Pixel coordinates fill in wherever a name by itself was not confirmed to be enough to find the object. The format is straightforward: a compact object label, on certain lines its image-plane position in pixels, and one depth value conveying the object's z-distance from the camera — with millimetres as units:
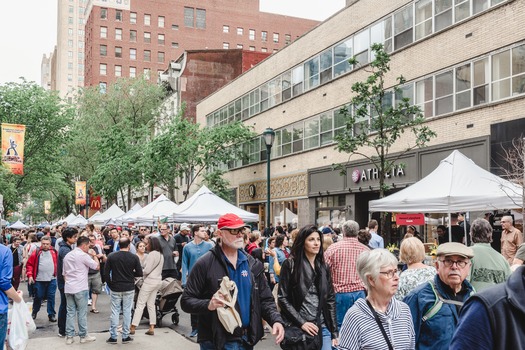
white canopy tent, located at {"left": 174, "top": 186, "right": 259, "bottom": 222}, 18734
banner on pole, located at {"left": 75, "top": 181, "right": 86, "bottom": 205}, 51688
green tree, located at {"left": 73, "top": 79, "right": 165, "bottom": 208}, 40562
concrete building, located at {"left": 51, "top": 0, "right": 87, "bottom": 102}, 149625
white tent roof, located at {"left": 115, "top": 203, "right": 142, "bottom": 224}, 28842
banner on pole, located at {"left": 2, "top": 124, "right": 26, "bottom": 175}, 30688
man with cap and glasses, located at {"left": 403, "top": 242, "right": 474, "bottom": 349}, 4219
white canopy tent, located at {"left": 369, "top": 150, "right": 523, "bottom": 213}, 10977
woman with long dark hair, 6008
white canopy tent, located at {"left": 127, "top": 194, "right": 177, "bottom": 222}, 23769
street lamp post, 22078
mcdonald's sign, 75469
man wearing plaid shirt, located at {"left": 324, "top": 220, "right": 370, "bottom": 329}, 7754
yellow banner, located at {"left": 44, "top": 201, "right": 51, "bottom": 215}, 86994
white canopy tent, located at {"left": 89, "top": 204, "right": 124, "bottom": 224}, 34131
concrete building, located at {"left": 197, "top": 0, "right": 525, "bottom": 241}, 19891
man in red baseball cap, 4906
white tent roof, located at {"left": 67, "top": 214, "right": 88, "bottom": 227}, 39188
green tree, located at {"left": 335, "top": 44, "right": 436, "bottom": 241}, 17797
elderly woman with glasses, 3764
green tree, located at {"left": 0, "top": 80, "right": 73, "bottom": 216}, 42044
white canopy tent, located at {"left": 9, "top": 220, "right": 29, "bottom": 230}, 55103
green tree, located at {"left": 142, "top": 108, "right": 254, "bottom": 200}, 36438
